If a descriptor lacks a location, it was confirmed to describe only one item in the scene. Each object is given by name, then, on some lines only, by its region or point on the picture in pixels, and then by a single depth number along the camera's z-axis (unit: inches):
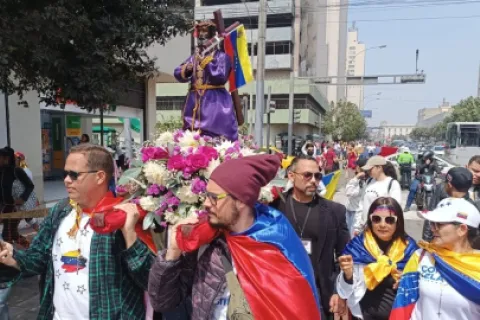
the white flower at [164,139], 103.3
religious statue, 128.8
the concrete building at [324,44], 2218.3
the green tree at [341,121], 1974.7
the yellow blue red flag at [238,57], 134.8
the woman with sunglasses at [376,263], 100.5
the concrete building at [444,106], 7658.5
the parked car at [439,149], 1249.4
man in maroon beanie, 63.7
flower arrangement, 91.6
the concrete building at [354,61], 5428.2
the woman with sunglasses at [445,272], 83.5
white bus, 783.7
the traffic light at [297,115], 784.7
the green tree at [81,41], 145.2
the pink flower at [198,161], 90.7
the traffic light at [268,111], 578.9
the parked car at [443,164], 587.3
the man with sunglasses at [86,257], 73.2
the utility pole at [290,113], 655.8
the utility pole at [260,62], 403.2
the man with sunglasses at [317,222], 112.7
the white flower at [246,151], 98.4
